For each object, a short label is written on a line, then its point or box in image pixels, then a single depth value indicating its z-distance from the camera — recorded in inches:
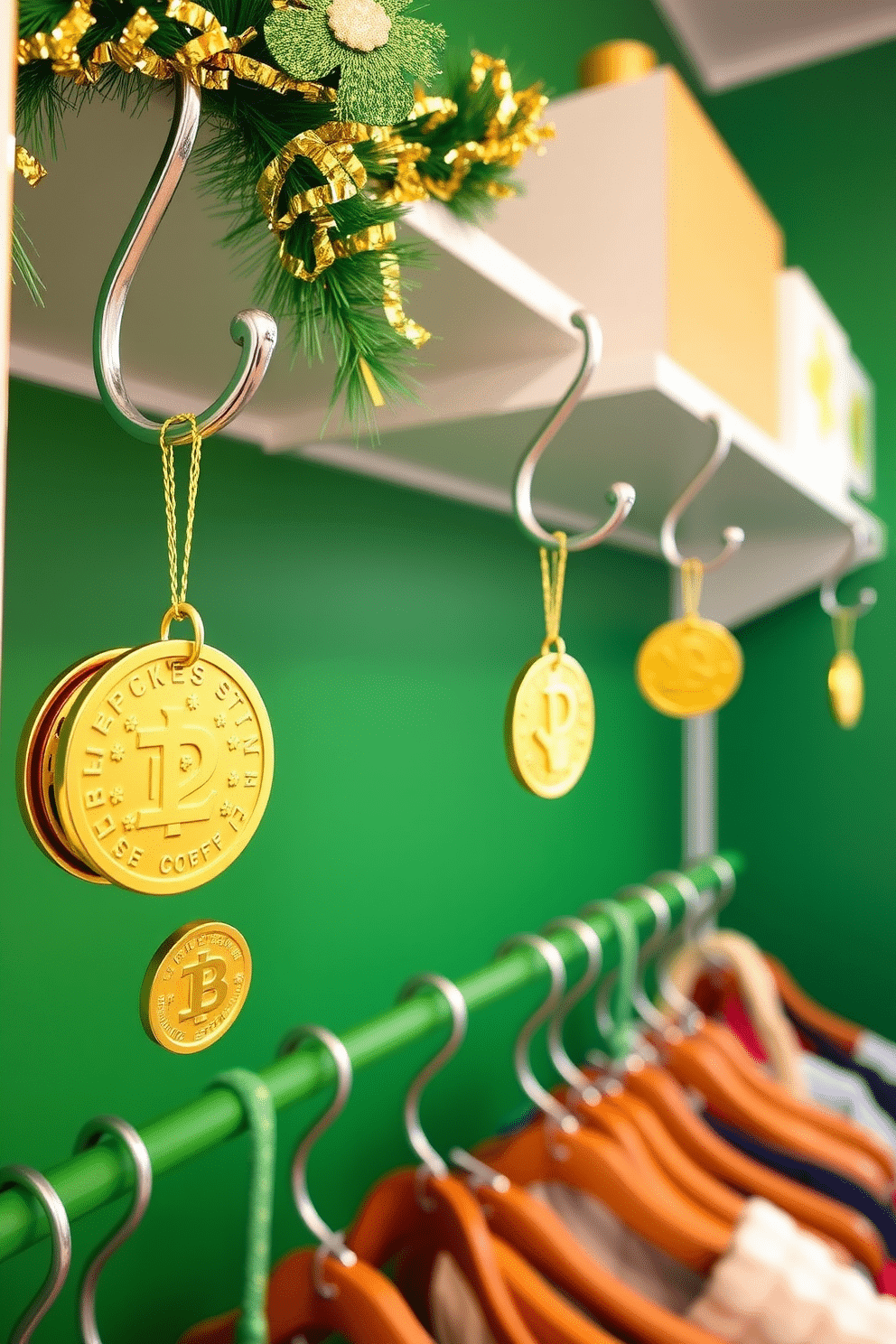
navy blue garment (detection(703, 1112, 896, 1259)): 33.8
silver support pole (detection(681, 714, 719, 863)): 63.3
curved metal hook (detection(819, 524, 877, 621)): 48.0
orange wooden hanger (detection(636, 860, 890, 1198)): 35.5
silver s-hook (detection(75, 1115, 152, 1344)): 18.6
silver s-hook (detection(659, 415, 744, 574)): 28.0
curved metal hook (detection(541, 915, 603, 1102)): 33.1
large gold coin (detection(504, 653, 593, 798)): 20.3
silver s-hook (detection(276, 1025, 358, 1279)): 22.9
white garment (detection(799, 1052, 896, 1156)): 44.6
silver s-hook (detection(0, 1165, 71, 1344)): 16.6
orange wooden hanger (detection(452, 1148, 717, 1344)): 24.9
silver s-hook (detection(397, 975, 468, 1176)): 26.5
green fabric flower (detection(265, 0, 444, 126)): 13.3
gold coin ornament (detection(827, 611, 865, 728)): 41.6
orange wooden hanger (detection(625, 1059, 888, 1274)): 31.3
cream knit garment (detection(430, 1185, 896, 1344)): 25.6
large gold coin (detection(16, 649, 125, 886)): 12.3
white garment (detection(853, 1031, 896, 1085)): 47.8
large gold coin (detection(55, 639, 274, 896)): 11.8
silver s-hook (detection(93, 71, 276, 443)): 12.8
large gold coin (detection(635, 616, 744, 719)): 31.8
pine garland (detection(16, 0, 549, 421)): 13.0
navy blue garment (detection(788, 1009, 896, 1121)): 45.5
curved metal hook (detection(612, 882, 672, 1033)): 38.5
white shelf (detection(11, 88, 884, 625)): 16.8
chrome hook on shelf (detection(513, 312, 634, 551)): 21.5
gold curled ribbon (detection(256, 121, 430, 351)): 14.0
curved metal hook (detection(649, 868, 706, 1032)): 40.9
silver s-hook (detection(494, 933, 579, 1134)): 30.6
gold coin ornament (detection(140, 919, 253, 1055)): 13.5
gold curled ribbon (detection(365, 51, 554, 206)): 17.0
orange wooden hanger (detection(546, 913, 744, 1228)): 31.1
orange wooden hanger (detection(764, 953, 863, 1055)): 49.8
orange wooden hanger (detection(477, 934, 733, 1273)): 28.5
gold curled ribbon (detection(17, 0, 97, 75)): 12.0
